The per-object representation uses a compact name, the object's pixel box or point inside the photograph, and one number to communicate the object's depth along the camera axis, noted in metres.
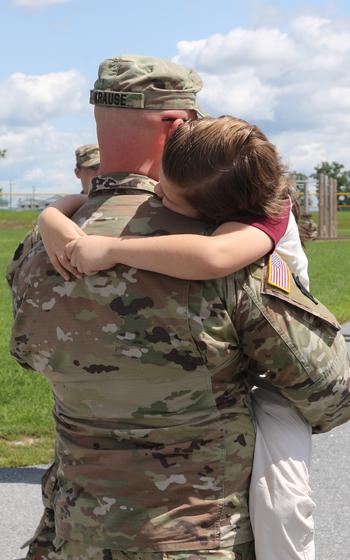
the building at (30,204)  68.50
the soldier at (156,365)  2.09
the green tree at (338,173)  82.19
